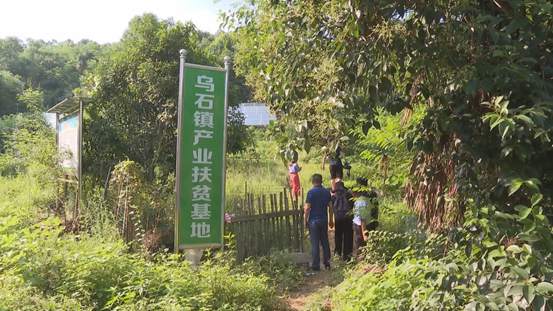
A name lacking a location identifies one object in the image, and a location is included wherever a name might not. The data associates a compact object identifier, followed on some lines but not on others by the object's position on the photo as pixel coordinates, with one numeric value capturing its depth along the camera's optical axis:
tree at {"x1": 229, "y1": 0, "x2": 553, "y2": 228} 2.44
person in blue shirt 6.93
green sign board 5.70
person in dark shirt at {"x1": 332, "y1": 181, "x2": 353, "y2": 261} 7.30
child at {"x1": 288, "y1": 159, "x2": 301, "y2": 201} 10.97
